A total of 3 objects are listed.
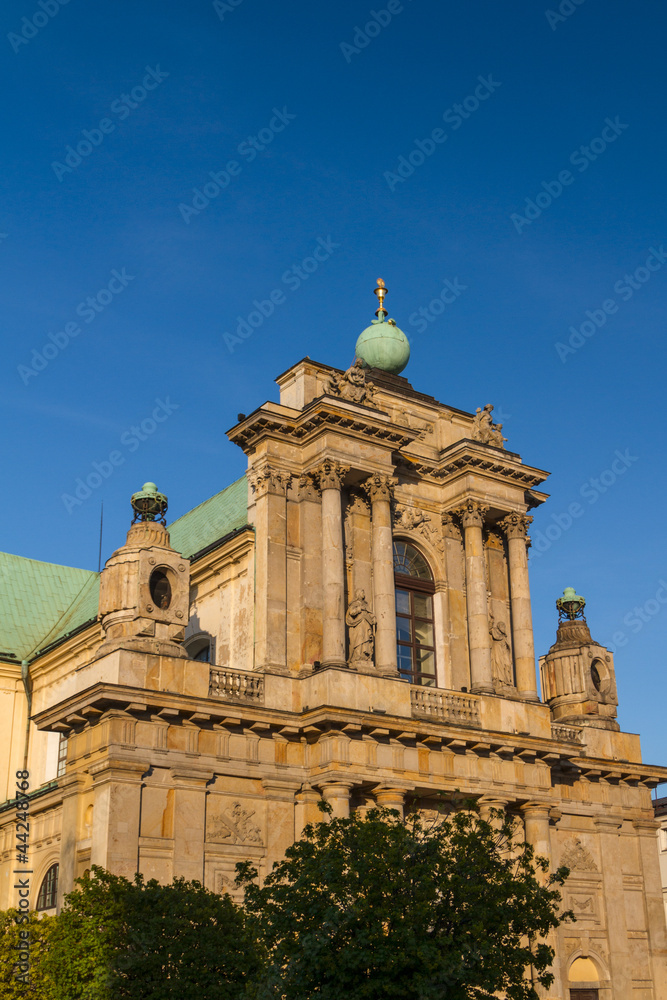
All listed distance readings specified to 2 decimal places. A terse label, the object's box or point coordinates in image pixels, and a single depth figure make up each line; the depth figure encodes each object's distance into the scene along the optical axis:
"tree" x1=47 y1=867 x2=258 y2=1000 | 23.05
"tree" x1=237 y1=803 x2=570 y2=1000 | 19.20
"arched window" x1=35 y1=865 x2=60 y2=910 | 35.22
